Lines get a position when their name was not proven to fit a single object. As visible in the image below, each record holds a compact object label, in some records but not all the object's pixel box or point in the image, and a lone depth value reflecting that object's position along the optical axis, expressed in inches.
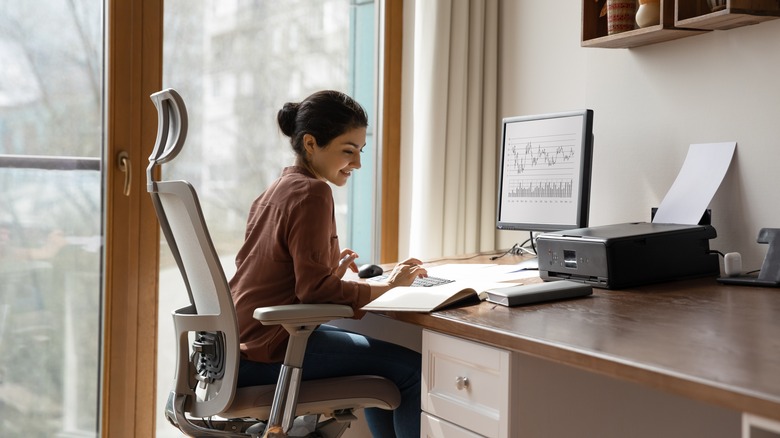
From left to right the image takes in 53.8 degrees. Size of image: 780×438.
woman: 64.3
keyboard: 74.0
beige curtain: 113.7
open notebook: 60.4
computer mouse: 83.9
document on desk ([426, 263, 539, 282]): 78.7
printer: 66.4
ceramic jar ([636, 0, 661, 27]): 79.4
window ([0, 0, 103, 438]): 87.4
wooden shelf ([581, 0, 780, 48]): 71.4
